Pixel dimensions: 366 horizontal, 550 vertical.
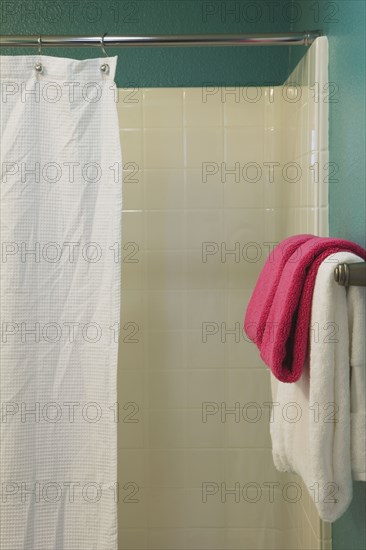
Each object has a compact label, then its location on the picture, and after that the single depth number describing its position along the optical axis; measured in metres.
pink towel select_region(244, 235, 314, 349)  1.09
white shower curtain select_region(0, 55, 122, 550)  1.22
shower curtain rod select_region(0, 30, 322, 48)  1.28
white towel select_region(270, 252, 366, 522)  0.91
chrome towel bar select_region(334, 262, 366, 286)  0.83
